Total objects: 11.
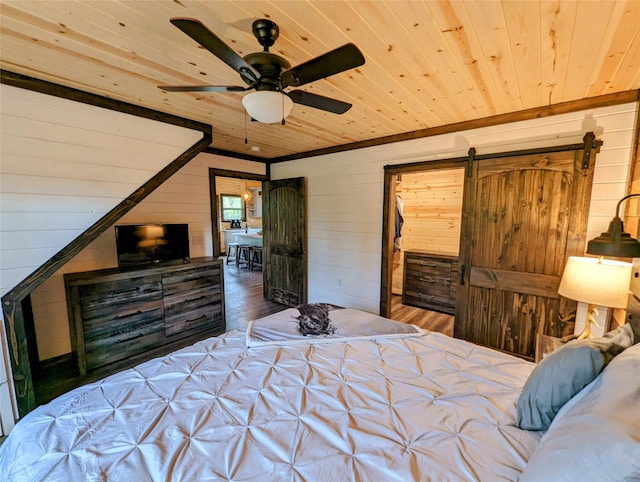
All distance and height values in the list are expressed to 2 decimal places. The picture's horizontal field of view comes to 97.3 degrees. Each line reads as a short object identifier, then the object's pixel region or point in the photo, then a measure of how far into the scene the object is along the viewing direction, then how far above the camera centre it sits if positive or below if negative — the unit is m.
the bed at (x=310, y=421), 0.96 -0.88
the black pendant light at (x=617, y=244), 1.60 -0.17
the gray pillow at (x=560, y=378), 1.09 -0.65
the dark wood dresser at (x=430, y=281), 4.30 -1.06
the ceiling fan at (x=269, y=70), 1.22 +0.70
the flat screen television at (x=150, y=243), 3.01 -0.33
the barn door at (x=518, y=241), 2.51 -0.27
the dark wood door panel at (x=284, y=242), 4.53 -0.46
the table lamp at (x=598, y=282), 1.74 -0.43
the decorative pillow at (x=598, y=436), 0.71 -0.62
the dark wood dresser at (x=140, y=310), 2.64 -1.03
